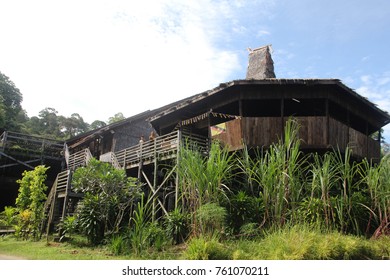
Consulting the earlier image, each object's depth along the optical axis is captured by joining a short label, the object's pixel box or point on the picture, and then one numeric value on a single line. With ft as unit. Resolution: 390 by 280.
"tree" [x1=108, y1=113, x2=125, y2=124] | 152.25
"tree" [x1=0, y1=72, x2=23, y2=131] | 127.78
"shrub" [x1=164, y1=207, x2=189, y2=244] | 29.60
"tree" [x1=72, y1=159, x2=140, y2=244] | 34.06
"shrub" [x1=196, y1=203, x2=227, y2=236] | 22.49
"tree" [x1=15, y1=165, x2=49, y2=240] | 41.92
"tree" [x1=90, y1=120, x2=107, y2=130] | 167.83
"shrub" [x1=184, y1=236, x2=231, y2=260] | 20.75
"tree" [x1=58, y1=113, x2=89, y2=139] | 154.92
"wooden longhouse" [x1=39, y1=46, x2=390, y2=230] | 38.86
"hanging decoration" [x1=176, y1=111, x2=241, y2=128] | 43.92
